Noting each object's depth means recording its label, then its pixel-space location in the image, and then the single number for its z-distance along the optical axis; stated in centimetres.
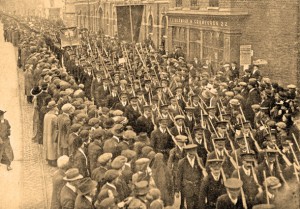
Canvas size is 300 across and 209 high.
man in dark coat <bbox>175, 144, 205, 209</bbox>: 840
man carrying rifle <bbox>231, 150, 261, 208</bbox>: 733
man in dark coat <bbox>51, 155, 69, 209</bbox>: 805
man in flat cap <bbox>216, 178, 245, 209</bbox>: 691
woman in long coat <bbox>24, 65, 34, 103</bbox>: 1819
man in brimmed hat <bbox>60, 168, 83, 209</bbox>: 733
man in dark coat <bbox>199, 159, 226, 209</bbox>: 770
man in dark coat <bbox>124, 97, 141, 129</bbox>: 1217
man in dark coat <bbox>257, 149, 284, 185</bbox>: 789
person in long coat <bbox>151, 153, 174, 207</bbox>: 851
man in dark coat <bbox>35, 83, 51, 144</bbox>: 1346
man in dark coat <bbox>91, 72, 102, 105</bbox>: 1485
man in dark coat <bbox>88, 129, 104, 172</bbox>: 919
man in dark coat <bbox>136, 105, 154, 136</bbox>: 1140
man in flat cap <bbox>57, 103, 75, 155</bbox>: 1143
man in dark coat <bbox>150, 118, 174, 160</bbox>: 1008
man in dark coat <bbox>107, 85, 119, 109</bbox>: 1356
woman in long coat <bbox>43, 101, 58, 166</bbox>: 1184
